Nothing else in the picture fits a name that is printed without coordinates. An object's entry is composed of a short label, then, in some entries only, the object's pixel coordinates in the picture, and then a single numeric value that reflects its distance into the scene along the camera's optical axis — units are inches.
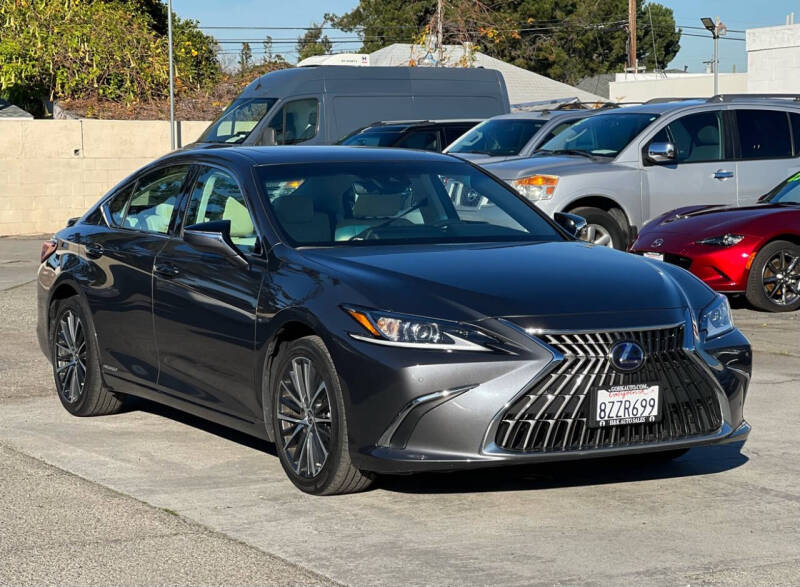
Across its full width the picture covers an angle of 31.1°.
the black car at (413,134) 759.7
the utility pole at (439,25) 1449.3
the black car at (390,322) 222.1
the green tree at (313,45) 3371.1
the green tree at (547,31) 2593.5
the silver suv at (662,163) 583.8
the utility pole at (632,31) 2324.1
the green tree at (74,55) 1375.5
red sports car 498.0
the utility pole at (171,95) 1206.1
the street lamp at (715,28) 1991.9
